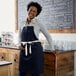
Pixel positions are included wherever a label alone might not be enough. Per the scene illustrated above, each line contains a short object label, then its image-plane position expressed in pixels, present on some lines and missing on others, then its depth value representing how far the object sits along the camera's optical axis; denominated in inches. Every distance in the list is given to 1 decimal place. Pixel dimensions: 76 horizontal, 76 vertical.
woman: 71.3
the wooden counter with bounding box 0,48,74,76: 73.4
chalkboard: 82.9
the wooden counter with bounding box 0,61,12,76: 57.5
